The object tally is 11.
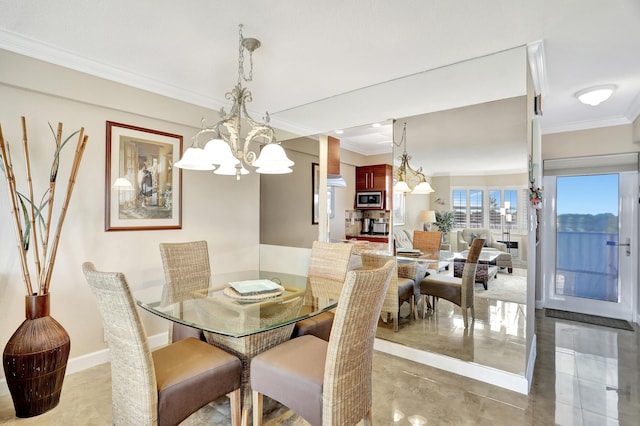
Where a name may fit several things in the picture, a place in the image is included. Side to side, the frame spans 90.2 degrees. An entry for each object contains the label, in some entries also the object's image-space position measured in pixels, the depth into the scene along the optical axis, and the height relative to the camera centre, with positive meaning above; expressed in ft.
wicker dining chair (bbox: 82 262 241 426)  4.61 -2.58
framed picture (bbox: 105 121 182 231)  8.97 +1.00
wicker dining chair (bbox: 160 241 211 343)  7.50 -1.71
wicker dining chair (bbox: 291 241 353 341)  7.60 -1.84
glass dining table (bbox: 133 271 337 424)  5.68 -1.91
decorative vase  6.39 -3.04
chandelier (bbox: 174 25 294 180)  6.18 +1.24
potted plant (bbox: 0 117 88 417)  6.45 -2.20
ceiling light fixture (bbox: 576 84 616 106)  9.55 +3.70
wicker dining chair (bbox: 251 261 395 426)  4.75 -2.55
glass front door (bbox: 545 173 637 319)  13.15 -1.24
